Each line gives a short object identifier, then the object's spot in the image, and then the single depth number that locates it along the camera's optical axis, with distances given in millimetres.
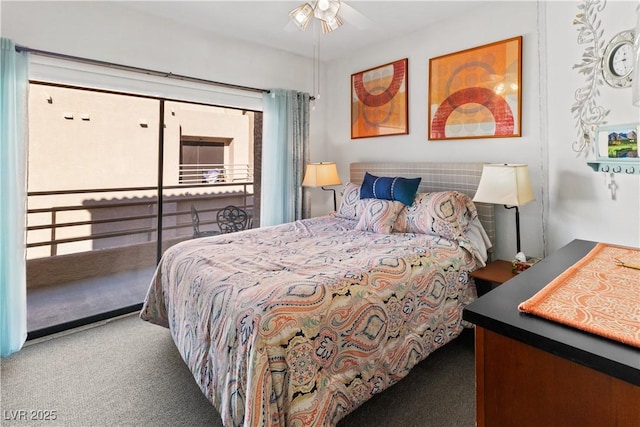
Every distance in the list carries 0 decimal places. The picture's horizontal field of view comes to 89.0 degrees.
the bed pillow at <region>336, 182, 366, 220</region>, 3146
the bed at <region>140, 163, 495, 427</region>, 1320
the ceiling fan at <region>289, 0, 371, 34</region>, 2123
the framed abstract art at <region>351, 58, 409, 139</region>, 3447
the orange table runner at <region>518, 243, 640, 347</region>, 828
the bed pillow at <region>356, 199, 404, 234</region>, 2715
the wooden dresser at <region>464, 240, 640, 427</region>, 721
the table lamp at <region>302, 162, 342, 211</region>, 3656
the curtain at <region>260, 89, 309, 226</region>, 3713
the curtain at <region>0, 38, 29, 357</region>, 2246
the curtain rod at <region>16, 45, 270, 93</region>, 2383
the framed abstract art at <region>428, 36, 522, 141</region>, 2637
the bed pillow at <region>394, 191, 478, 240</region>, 2473
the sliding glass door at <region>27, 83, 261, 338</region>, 3148
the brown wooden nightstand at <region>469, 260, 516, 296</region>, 2213
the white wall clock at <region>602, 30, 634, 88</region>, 2021
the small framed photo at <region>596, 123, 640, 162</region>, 1210
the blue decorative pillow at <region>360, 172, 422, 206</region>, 2857
